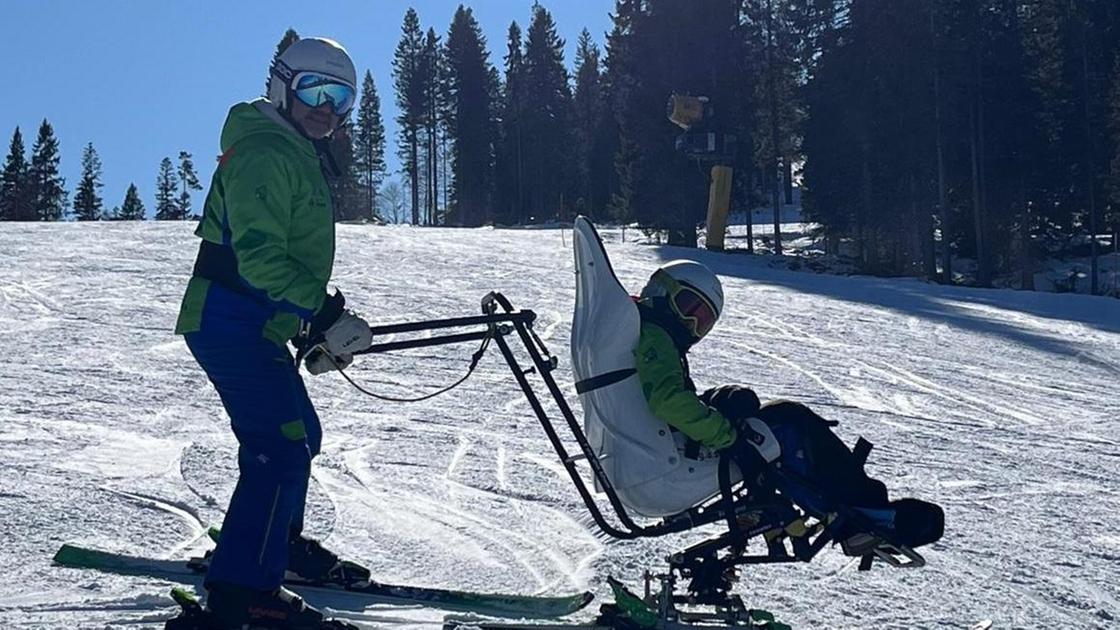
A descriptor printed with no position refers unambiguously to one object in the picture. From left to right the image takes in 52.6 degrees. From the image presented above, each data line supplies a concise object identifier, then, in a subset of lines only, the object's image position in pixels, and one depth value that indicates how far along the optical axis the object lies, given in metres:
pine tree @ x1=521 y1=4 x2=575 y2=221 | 67.56
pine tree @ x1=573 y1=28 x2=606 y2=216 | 64.50
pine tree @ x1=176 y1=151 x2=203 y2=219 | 84.56
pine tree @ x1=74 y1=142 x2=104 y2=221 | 75.00
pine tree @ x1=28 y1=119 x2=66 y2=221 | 65.81
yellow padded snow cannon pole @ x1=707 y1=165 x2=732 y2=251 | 27.91
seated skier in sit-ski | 4.06
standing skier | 3.67
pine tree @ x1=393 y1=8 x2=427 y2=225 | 71.44
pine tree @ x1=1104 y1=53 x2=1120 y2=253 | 34.62
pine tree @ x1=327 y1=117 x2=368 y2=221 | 70.31
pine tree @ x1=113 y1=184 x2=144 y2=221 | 75.50
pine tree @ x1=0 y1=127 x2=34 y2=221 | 62.75
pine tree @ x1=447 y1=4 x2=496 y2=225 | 66.62
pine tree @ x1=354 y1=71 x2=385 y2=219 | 84.50
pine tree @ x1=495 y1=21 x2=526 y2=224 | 67.94
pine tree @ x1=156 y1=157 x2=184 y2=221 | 82.00
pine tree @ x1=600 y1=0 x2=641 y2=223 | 36.53
